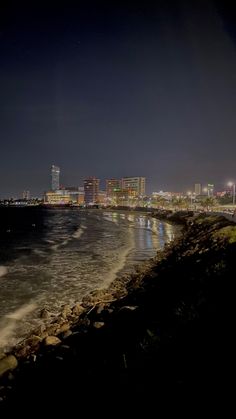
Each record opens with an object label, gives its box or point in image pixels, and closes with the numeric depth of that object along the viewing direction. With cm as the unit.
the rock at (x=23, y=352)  984
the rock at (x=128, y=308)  1038
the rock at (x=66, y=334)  1054
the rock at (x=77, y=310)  1346
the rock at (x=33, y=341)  1041
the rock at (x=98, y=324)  1047
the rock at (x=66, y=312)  1322
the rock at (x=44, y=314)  1376
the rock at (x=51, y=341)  1004
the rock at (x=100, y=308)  1234
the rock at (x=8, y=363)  893
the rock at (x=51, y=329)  1127
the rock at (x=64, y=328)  1126
